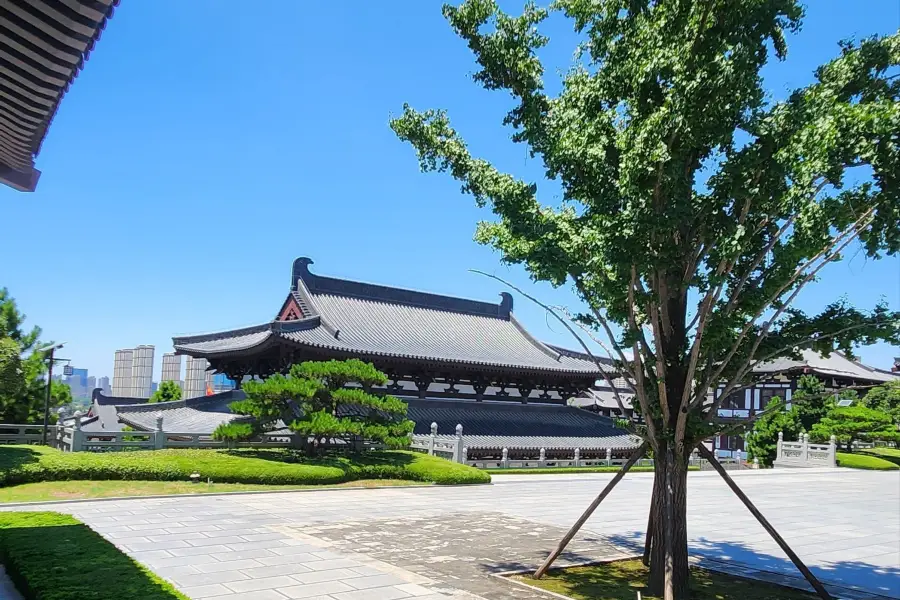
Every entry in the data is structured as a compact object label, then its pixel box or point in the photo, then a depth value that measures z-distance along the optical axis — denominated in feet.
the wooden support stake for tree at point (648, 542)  29.12
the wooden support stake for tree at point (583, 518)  28.71
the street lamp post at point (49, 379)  78.48
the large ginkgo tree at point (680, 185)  23.80
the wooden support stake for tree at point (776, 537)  26.84
